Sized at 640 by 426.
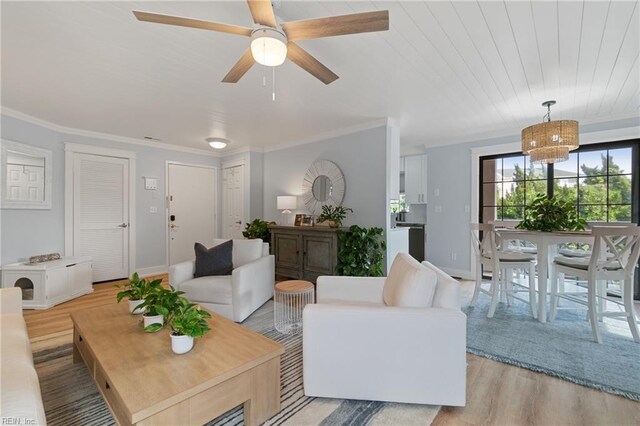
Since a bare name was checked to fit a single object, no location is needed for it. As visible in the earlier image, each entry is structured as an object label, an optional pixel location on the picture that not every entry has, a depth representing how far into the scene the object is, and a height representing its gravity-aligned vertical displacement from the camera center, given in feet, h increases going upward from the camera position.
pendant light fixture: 9.49 +2.51
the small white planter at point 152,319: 5.64 -2.15
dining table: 8.82 -0.89
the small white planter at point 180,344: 4.78 -2.23
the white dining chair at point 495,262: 9.71 -1.76
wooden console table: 12.37 -1.78
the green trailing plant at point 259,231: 15.66 -1.03
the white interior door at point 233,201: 17.87 +0.75
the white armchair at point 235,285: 8.92 -2.37
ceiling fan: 4.42 +3.07
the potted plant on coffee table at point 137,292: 6.27 -1.80
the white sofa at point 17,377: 3.17 -2.26
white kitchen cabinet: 16.97 +2.07
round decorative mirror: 14.03 +1.39
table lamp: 15.07 +0.55
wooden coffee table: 3.80 -2.42
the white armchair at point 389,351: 4.98 -2.50
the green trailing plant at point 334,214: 13.30 -0.07
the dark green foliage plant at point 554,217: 9.29 -0.14
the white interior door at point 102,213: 13.66 -0.05
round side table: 8.18 -3.09
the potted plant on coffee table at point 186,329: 4.78 -1.98
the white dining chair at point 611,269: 7.61 -1.63
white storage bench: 10.66 -2.67
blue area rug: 6.26 -3.59
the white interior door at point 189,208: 17.04 +0.26
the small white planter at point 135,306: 6.48 -2.19
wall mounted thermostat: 15.87 +1.65
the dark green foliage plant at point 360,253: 11.70 -1.70
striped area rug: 4.97 -3.64
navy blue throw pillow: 9.89 -1.72
